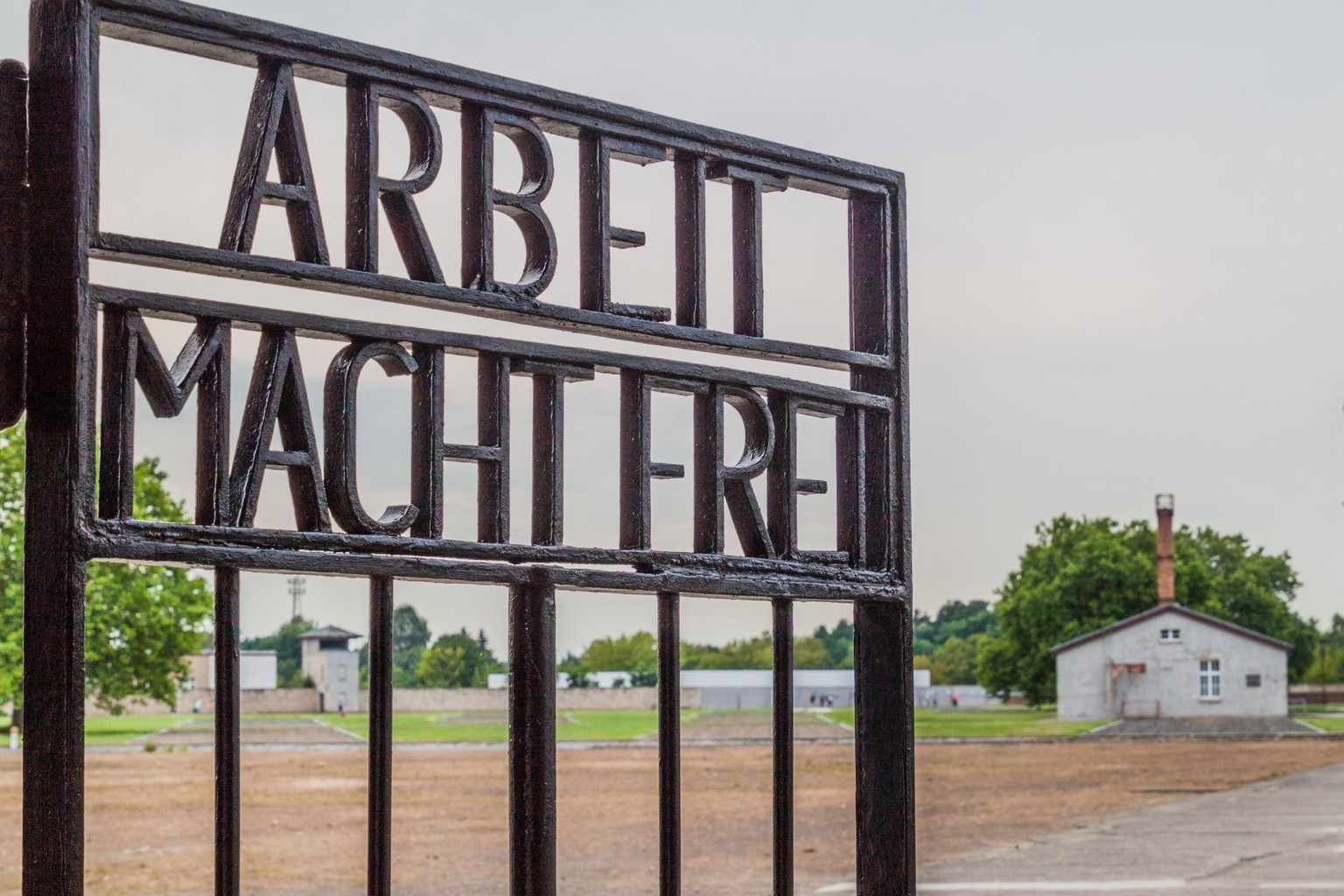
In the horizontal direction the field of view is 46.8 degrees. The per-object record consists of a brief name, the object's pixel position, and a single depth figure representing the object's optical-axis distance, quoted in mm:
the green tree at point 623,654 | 41219
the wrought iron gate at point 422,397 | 1773
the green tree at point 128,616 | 24766
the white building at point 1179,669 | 52469
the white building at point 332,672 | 51281
